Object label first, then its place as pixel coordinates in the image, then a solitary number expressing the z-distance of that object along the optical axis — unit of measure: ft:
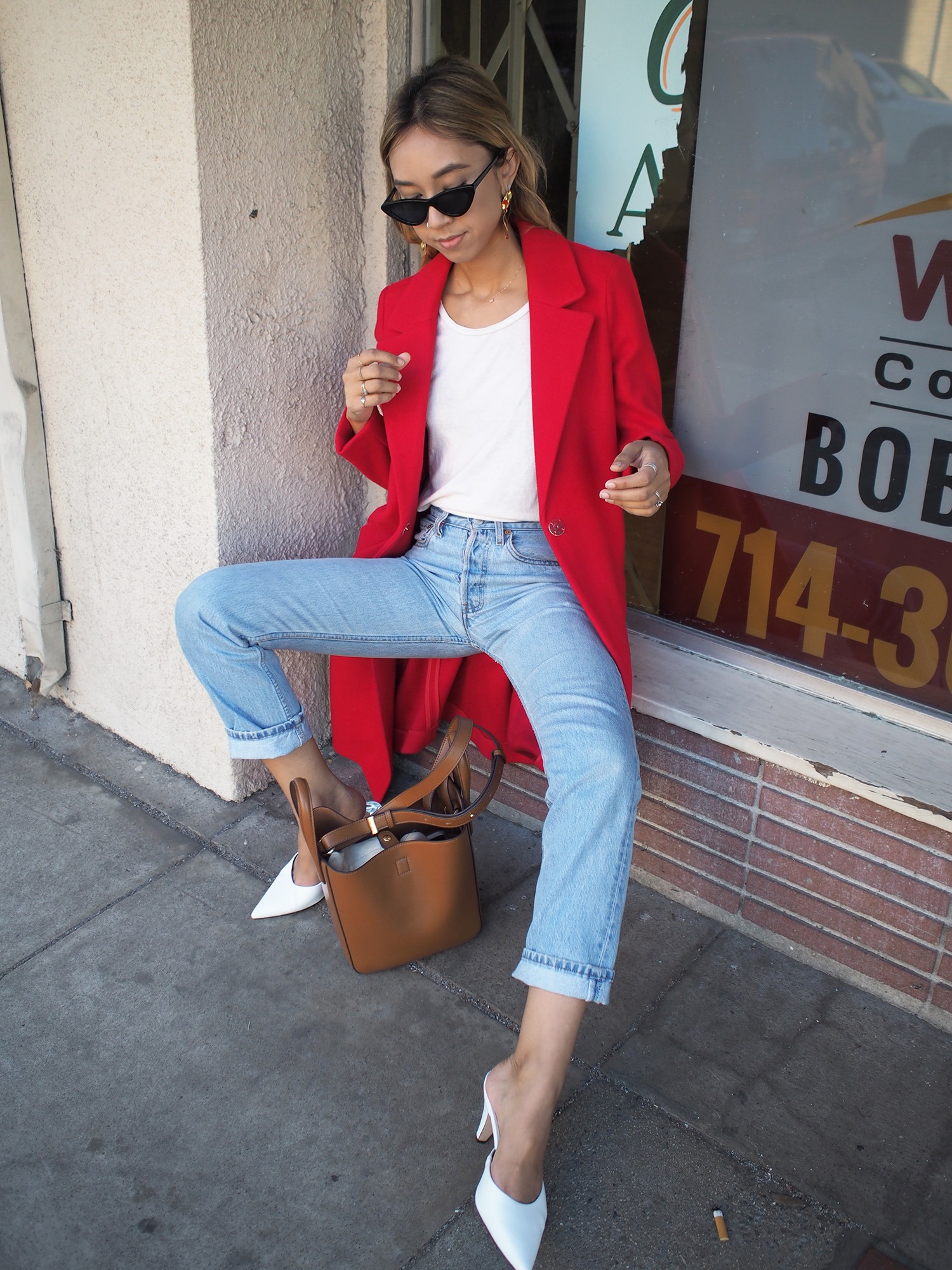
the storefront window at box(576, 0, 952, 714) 6.83
